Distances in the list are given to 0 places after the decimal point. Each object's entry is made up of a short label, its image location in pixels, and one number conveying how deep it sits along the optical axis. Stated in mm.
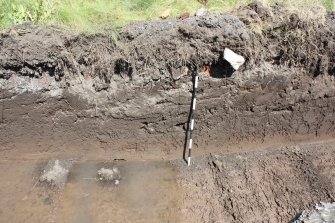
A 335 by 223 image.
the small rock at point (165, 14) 5086
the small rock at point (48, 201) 4434
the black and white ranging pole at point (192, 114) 4668
